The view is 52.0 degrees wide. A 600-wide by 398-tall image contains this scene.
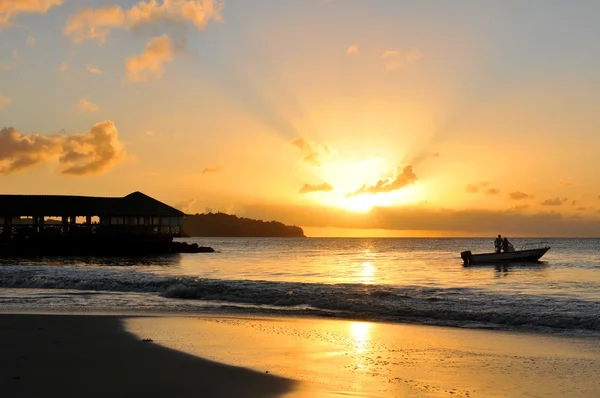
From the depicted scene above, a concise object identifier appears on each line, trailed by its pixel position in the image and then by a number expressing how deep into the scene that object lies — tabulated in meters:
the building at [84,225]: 65.00
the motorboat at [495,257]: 52.62
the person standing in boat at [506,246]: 53.41
